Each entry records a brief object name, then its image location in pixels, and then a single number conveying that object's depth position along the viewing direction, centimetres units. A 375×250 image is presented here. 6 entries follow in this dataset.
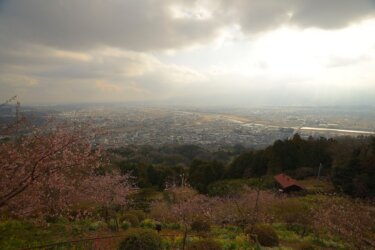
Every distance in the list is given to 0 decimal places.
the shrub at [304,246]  1145
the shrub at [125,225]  1418
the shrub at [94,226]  1336
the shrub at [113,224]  1328
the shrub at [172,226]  1524
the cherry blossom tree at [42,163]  592
